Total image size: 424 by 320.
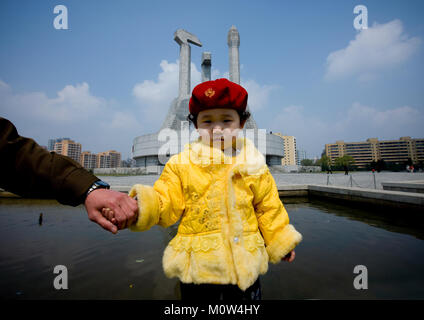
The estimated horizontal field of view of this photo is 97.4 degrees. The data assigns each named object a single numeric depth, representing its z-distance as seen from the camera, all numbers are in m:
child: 1.10
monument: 30.77
